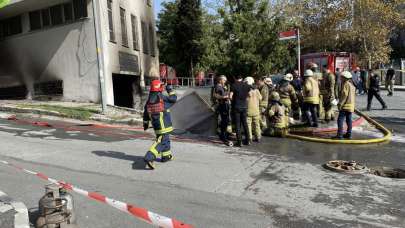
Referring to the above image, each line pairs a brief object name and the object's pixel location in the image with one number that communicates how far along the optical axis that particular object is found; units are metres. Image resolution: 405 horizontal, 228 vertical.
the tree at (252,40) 29.41
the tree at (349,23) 33.81
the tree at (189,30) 40.53
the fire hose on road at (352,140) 10.81
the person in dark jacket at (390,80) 22.39
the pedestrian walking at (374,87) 16.09
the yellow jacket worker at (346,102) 10.96
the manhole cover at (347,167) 7.93
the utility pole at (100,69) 15.32
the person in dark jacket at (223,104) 11.02
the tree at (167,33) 43.67
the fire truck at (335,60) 28.06
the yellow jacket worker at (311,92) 12.32
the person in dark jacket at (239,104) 10.39
